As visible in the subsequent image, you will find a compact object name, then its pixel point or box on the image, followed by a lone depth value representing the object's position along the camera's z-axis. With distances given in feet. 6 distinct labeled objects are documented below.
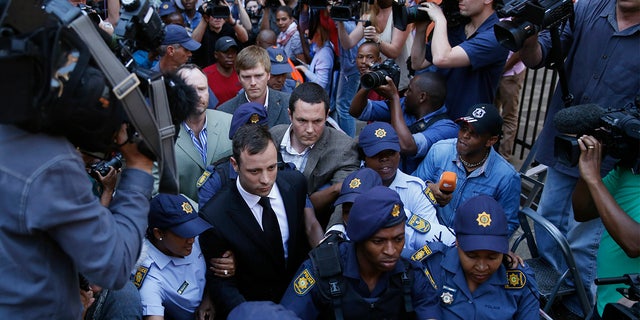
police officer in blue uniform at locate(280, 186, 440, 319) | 8.35
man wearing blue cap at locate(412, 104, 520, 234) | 11.76
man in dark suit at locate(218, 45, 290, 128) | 14.87
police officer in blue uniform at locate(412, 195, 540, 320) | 8.90
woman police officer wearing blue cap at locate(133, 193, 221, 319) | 9.38
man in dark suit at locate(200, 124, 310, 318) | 9.82
